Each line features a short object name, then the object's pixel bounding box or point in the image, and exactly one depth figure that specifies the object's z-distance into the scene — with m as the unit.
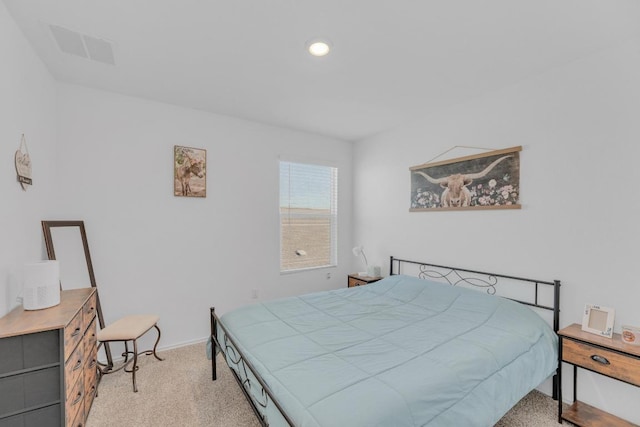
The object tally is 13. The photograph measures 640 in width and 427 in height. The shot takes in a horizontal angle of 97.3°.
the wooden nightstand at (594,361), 1.76
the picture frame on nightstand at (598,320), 1.98
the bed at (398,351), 1.33
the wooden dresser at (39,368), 1.45
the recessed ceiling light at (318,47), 2.03
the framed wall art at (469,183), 2.64
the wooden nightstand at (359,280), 3.80
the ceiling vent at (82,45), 1.98
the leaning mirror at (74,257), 2.62
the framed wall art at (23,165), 1.92
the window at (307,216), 4.01
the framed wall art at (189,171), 3.20
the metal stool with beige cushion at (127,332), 2.34
